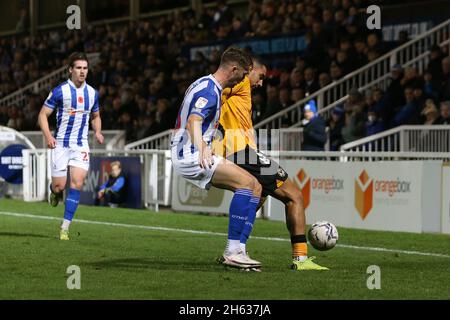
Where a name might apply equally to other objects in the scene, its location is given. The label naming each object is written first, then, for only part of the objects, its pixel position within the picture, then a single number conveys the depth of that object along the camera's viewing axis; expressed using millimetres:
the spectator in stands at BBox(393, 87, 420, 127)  17547
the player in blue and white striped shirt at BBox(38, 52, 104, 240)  13227
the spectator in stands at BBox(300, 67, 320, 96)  20719
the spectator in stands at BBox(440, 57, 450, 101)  17453
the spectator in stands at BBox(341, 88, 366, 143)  17828
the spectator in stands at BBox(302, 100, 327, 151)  17312
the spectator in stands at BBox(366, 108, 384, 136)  17609
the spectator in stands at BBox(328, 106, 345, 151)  18344
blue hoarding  19953
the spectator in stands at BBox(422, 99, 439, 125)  16562
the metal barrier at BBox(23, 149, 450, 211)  15625
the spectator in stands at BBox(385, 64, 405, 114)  18312
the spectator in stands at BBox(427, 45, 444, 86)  17984
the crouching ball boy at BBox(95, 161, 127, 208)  20031
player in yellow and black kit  9672
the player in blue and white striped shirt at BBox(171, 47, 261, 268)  9086
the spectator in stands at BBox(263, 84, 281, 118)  20844
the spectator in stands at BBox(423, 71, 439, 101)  17672
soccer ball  10062
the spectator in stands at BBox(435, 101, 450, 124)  16336
